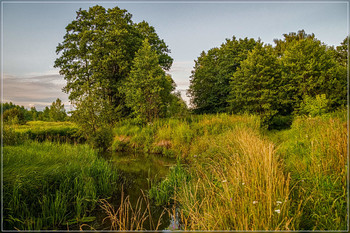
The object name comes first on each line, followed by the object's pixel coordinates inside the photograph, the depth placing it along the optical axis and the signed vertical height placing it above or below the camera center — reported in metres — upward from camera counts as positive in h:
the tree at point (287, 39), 20.99 +9.22
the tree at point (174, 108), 16.67 +0.99
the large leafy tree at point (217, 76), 19.38 +4.47
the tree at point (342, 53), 17.69 +6.39
